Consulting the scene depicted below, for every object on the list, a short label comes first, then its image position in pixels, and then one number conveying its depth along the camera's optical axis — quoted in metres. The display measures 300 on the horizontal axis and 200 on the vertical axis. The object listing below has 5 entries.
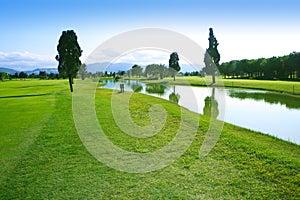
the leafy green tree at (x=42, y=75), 111.04
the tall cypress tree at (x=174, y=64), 70.53
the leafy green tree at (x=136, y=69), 66.20
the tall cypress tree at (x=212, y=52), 53.25
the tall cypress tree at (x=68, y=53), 29.06
